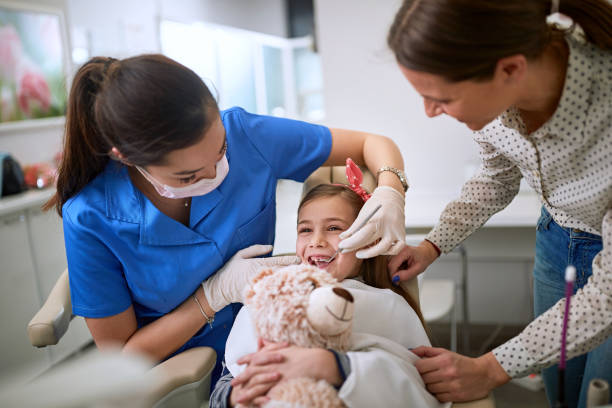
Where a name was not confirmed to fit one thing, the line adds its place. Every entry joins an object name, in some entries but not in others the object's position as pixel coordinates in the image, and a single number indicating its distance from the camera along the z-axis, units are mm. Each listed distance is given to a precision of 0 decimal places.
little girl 917
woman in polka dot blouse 800
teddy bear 884
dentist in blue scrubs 1022
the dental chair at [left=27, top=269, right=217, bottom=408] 1017
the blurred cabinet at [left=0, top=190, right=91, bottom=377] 2453
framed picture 3094
